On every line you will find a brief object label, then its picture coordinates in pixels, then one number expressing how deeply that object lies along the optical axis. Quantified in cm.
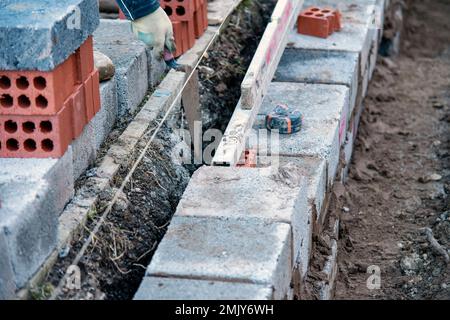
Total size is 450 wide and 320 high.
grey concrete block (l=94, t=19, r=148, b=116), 525
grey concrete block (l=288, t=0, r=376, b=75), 663
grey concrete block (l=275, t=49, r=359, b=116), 616
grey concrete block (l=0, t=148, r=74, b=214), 403
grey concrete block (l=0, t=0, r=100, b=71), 399
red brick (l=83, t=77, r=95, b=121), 453
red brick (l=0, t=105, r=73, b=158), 418
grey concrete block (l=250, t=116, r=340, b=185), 514
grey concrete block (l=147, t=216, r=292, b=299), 381
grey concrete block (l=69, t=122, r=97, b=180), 454
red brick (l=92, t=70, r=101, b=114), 465
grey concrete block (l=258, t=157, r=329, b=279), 454
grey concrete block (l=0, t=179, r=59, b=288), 362
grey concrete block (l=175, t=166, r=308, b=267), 416
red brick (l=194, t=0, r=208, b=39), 628
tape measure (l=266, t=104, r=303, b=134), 533
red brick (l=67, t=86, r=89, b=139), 434
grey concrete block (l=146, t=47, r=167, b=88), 567
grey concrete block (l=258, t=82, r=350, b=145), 562
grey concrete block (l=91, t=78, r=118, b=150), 491
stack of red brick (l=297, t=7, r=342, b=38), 673
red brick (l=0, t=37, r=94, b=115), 410
